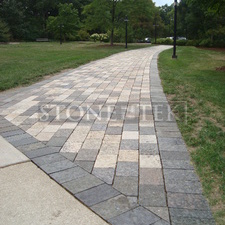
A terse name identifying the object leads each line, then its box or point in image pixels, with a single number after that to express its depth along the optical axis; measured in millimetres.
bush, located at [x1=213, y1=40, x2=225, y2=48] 34431
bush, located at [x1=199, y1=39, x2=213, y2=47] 34756
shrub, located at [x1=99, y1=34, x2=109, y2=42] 44500
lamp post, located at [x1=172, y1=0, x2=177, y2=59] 17127
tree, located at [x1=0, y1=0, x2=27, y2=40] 48625
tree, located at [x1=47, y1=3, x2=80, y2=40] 43812
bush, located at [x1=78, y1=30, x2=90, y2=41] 49338
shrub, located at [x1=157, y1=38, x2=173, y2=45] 42312
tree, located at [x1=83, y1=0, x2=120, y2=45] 28125
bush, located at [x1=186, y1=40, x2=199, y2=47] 36919
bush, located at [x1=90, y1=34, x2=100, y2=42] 44156
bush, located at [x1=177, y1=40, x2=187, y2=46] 39031
